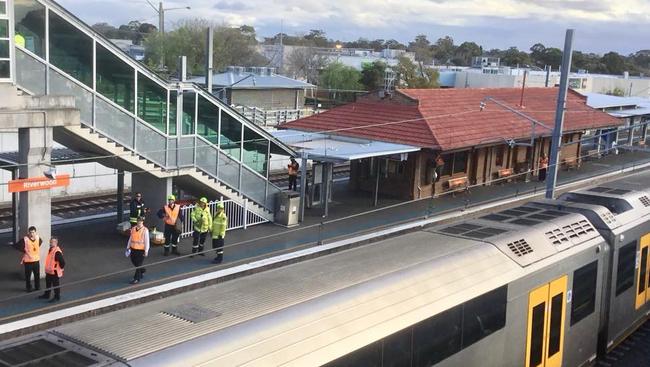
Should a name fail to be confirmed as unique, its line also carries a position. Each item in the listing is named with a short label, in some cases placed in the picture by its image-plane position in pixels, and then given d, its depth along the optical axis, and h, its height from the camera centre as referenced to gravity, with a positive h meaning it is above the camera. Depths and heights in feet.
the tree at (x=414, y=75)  213.46 -4.17
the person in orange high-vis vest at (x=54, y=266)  42.22 -13.48
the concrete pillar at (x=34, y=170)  47.03 -8.84
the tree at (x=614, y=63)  429.38 +6.30
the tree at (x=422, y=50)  322.26 +6.26
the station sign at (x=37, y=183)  45.01 -9.49
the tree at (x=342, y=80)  232.53 -7.48
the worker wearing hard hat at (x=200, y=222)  53.98 -13.26
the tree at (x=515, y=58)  432.25 +6.28
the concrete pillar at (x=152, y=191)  59.62 -12.48
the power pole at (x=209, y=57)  68.73 -0.80
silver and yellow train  20.54 -8.67
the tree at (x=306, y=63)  279.08 -3.39
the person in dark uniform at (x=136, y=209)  55.93 -13.02
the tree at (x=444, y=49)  496.27 +10.29
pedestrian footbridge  48.75 -5.74
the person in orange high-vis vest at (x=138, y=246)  46.93 -13.37
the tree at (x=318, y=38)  433.56 +10.95
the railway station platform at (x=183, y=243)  45.57 -15.97
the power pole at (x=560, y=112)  58.49 -3.53
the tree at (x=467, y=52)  494.09 +9.74
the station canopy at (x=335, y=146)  68.03 -9.47
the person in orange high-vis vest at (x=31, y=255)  43.86 -13.49
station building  80.89 -8.52
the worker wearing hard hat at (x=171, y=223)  53.93 -13.53
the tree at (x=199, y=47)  217.97 +0.37
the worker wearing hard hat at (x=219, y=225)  54.19 -13.42
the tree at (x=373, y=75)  225.43 -5.14
